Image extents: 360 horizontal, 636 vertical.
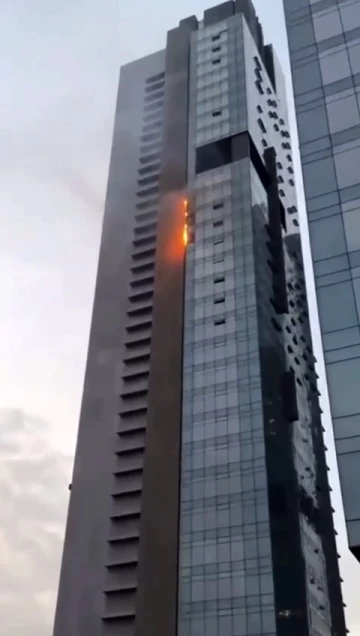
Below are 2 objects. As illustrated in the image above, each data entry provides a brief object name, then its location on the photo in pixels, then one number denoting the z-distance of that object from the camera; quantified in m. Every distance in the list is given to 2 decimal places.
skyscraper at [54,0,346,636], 54.16
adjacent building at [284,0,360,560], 21.27
